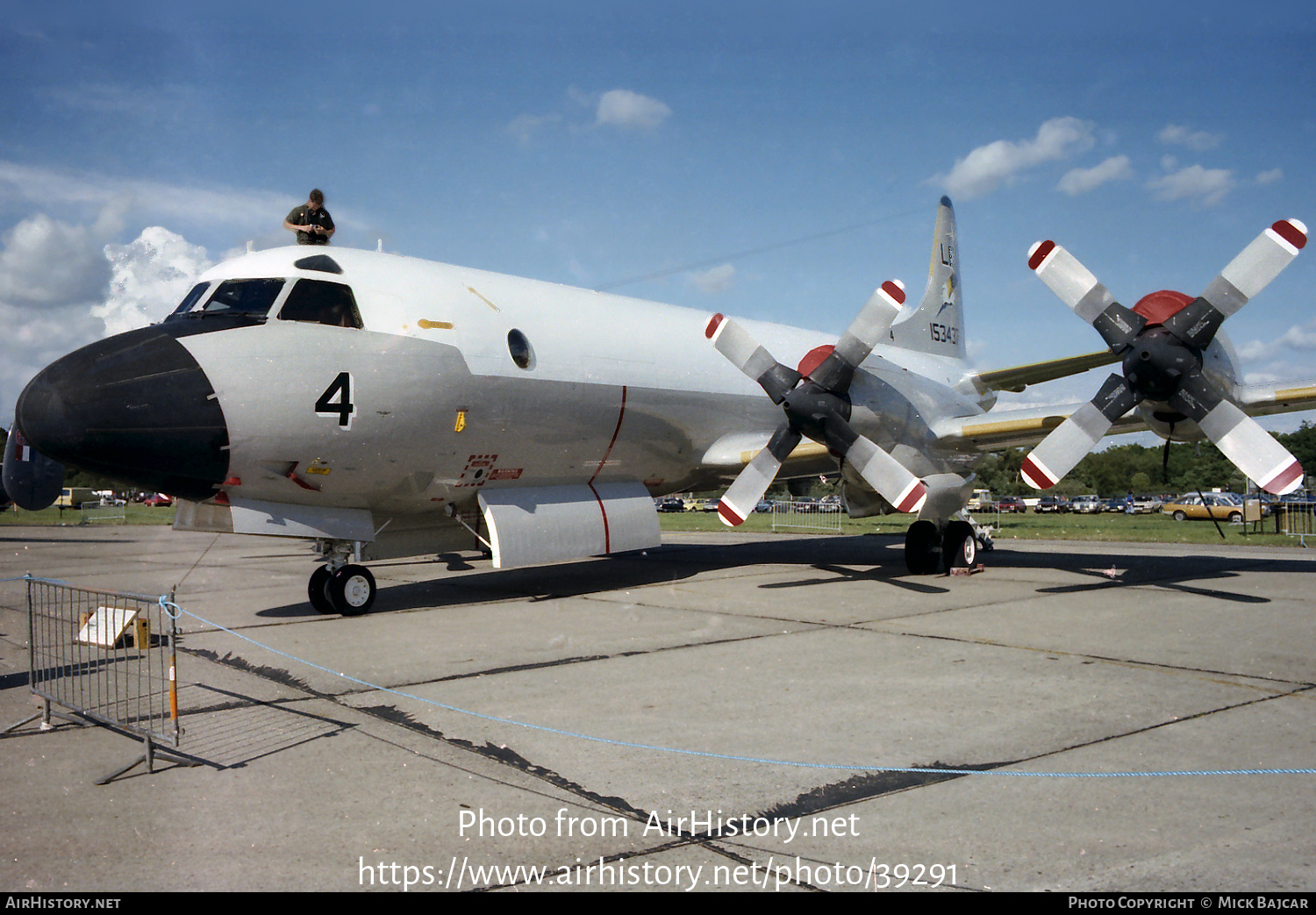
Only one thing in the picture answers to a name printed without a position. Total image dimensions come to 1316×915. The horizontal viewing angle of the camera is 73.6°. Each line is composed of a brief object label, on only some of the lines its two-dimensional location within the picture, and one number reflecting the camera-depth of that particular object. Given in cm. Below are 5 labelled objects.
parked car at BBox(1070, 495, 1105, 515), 6638
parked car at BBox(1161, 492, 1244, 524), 3928
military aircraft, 870
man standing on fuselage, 1108
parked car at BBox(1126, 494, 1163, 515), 5819
